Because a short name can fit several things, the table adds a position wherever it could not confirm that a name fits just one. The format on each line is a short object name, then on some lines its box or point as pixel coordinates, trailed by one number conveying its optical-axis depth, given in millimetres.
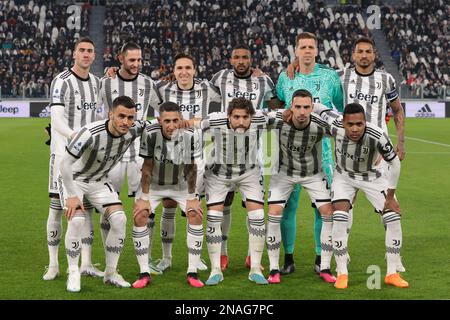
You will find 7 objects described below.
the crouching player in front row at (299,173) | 7105
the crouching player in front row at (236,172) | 7051
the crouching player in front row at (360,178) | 6855
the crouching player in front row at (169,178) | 6973
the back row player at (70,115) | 7305
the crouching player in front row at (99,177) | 6637
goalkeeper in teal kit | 7613
